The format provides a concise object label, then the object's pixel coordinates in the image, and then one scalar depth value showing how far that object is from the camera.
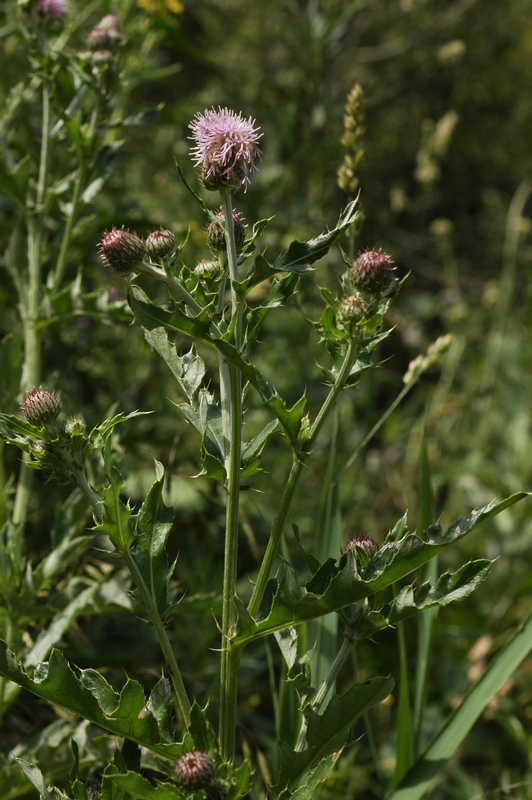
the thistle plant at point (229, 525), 0.99
